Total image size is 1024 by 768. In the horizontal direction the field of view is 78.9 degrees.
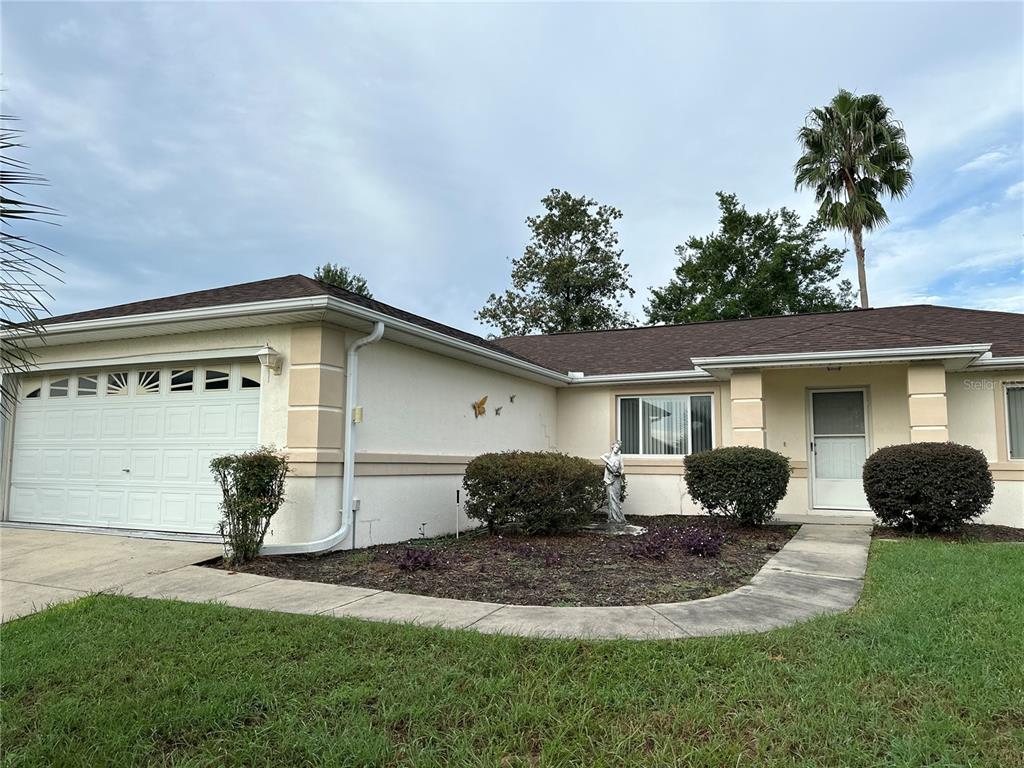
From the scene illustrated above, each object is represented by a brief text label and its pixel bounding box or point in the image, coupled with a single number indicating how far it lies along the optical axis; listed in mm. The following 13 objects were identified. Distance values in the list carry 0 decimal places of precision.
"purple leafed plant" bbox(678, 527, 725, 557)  7180
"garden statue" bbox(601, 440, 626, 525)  9875
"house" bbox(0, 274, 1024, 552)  7668
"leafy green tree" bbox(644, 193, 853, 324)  28906
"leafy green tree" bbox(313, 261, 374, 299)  40156
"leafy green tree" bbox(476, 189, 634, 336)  33906
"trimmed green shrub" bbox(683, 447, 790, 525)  9242
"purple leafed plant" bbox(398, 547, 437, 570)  6391
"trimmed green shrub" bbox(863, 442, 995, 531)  8234
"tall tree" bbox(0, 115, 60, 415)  2041
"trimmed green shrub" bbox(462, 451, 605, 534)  8555
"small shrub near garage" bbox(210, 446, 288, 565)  6594
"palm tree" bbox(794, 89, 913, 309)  19703
